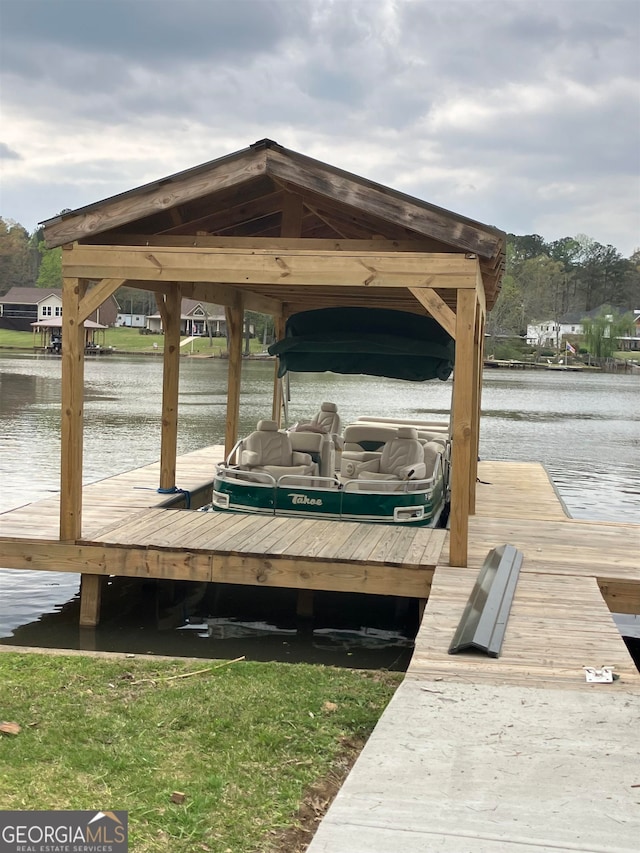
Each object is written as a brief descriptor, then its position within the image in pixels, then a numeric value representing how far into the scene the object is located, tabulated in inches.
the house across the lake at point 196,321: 4229.8
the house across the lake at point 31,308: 4128.9
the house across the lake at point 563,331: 4720.7
